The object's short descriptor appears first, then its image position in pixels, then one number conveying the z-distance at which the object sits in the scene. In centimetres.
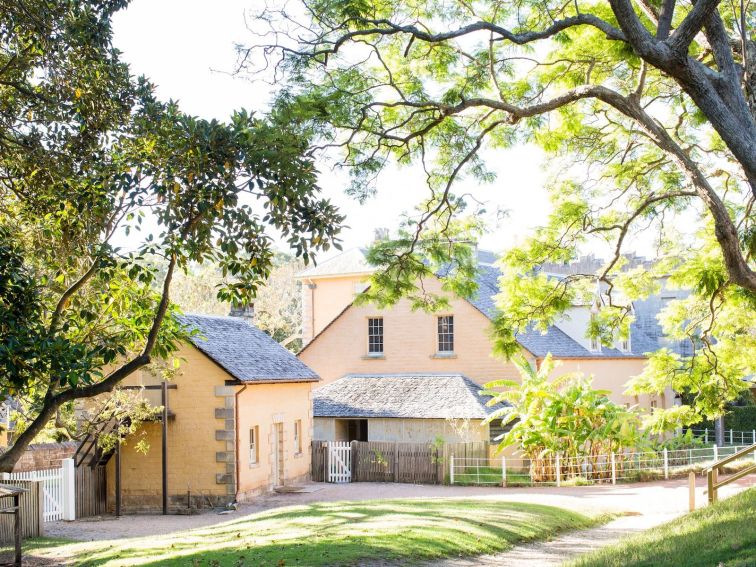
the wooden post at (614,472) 2822
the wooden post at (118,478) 2516
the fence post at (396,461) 3117
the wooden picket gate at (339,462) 3198
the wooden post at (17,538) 1465
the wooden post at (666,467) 2909
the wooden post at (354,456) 3197
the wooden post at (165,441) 2575
